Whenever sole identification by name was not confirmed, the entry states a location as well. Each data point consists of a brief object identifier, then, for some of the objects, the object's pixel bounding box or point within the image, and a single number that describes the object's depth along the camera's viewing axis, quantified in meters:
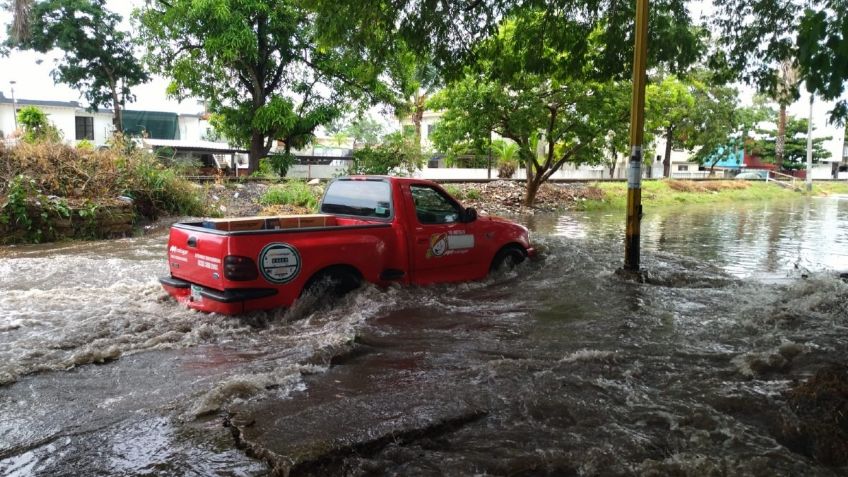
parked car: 46.03
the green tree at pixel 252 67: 19.72
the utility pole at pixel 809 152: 37.41
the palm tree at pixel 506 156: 32.25
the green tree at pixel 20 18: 12.80
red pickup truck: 5.68
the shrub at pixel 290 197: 17.62
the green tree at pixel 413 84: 11.84
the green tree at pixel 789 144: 51.91
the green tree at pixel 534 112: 19.95
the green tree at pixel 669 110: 21.16
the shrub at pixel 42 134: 14.59
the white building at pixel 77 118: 37.78
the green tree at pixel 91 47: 27.75
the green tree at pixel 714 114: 38.22
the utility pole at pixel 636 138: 8.29
